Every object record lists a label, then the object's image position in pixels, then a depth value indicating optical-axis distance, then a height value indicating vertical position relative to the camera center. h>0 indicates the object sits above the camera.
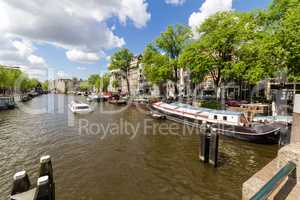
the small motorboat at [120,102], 43.56 -2.89
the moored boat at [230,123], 13.78 -2.95
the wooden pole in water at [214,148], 10.02 -3.26
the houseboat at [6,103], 33.35 -2.94
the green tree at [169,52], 34.88 +8.38
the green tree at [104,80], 98.88 +5.59
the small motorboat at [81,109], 28.81 -3.22
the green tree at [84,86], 138.50 +2.79
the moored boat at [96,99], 55.85 -2.84
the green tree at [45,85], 170.88 +4.14
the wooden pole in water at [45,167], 5.17 -2.35
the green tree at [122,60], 58.78 +10.57
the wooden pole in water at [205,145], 10.34 -3.20
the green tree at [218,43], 22.98 +6.79
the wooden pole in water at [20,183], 4.30 -2.38
